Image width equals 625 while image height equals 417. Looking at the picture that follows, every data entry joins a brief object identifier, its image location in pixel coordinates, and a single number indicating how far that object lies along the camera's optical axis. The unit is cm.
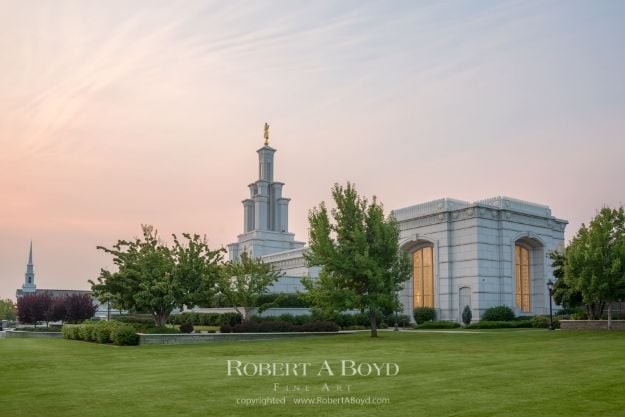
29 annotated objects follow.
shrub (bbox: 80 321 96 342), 3319
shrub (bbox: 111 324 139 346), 2942
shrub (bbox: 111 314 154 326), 5244
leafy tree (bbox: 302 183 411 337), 3228
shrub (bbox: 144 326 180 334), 3242
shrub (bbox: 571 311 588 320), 3688
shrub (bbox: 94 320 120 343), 3092
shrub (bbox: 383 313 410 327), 4806
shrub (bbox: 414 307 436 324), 4766
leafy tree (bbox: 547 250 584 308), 3696
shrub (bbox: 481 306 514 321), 4378
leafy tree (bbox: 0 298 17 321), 9575
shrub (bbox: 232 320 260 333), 3409
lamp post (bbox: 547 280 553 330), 3575
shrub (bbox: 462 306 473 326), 4487
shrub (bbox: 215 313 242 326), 4088
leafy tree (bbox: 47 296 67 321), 5456
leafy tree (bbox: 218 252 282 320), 4000
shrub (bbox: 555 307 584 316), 4752
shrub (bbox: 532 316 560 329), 3933
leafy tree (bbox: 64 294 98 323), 5334
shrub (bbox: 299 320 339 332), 3525
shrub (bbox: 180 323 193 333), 3409
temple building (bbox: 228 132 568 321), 4600
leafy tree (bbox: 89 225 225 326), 3312
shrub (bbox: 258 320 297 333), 3406
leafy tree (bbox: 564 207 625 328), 3189
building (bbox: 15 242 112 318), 13375
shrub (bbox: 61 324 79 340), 3666
